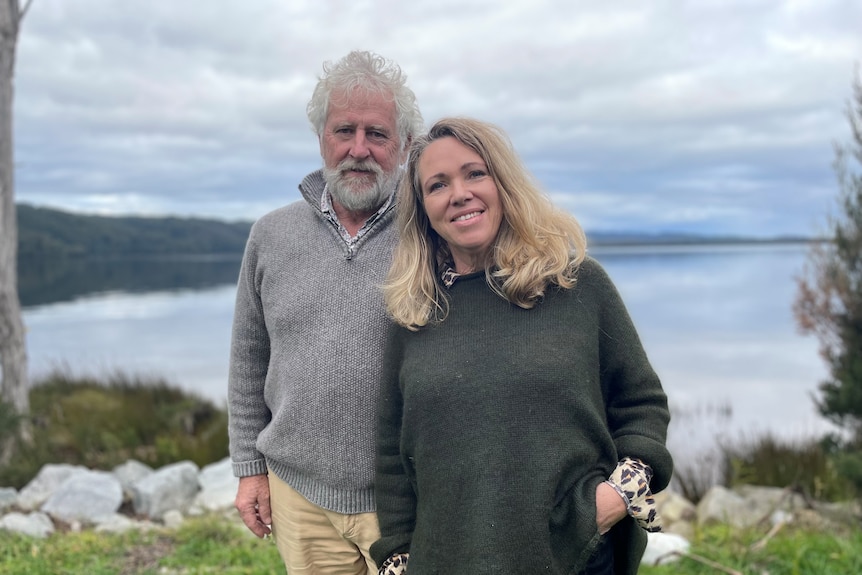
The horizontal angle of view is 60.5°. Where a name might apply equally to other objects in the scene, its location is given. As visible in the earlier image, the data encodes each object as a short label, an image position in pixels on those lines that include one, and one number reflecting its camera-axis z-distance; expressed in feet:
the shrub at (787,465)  22.41
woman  6.41
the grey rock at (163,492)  18.30
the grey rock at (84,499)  16.89
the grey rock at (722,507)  18.70
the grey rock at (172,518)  17.16
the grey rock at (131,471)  20.98
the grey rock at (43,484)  17.72
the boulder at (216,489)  18.03
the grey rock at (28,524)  15.20
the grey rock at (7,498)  17.46
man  7.60
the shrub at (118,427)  23.15
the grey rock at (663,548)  14.02
